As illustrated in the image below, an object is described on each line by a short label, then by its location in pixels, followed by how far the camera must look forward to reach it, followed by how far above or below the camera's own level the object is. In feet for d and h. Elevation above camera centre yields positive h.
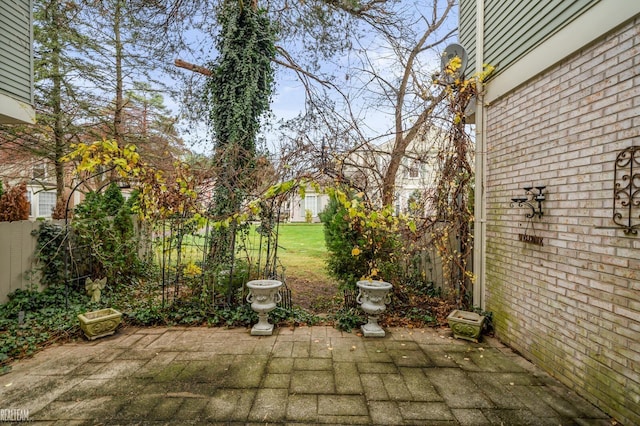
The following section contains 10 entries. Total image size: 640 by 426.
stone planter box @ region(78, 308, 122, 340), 10.87 -4.27
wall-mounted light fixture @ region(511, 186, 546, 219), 8.86 +0.45
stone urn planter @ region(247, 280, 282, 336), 11.48 -3.64
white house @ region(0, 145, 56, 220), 26.49 +4.42
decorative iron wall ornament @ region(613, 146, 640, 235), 6.21 +0.53
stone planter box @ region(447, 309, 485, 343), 10.80 -4.15
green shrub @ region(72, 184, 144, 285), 15.60 -1.61
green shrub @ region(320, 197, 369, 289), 14.23 -2.14
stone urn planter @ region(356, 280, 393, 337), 11.53 -3.64
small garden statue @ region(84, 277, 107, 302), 14.17 -3.89
